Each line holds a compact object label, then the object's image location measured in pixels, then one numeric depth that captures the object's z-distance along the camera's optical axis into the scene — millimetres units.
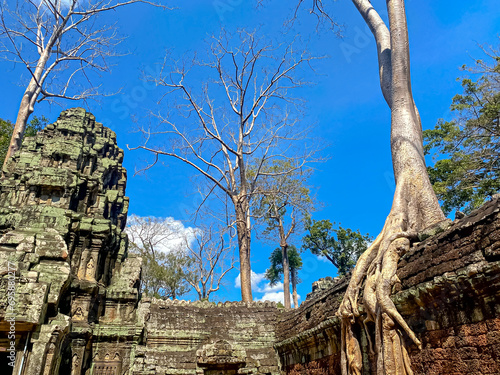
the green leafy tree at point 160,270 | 23922
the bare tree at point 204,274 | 22152
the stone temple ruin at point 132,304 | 3967
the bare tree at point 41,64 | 14531
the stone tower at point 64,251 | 6328
